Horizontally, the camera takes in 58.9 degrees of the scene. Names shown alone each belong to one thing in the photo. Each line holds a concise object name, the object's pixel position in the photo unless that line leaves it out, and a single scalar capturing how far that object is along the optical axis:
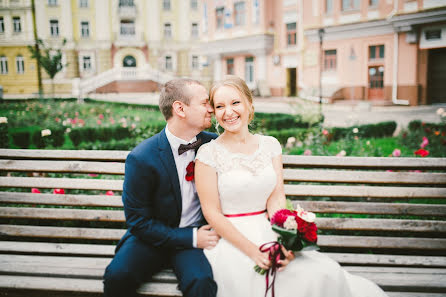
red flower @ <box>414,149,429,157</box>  3.77
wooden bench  2.44
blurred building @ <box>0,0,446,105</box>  19.02
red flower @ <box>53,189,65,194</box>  3.11
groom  2.24
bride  2.09
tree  19.70
